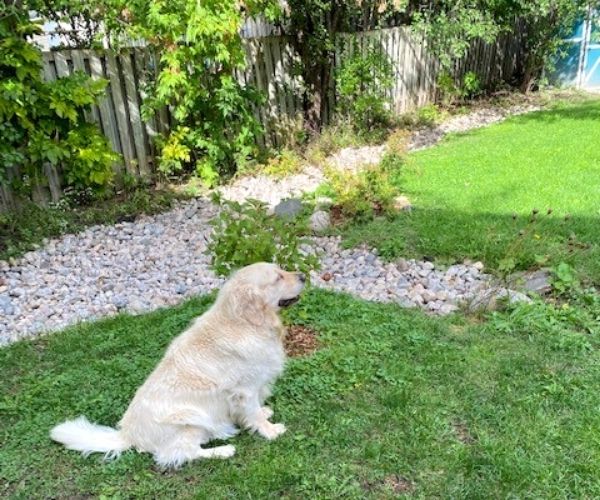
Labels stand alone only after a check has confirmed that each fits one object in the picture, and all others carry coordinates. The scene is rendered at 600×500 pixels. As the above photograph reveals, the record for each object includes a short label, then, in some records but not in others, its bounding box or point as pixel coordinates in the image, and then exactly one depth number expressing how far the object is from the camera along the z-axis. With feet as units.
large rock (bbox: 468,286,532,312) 14.40
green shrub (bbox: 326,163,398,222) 20.76
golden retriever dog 9.11
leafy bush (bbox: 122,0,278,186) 21.86
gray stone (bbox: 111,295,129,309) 15.99
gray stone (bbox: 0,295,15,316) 15.70
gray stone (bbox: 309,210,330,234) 20.36
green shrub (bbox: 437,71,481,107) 41.22
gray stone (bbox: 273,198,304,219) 21.36
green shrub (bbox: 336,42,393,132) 32.22
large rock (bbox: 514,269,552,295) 15.05
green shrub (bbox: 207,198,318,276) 12.32
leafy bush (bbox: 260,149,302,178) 26.99
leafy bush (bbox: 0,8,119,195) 19.52
